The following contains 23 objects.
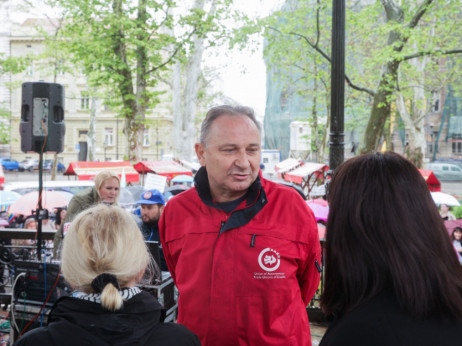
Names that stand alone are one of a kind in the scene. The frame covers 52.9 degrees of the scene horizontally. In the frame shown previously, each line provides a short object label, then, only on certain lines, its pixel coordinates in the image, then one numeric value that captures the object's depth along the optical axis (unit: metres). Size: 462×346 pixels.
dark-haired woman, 1.30
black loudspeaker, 6.18
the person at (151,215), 5.70
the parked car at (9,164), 46.03
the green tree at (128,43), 16.39
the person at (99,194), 5.58
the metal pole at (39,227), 4.74
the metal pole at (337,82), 5.30
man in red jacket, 2.22
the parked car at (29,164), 47.69
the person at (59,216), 9.84
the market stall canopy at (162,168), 20.04
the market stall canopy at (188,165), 22.02
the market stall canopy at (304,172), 20.78
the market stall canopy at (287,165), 23.57
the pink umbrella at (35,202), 10.03
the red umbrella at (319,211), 8.54
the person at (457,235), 9.10
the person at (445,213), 11.59
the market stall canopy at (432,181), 15.58
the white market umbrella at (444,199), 11.78
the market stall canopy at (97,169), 18.64
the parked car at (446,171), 39.28
